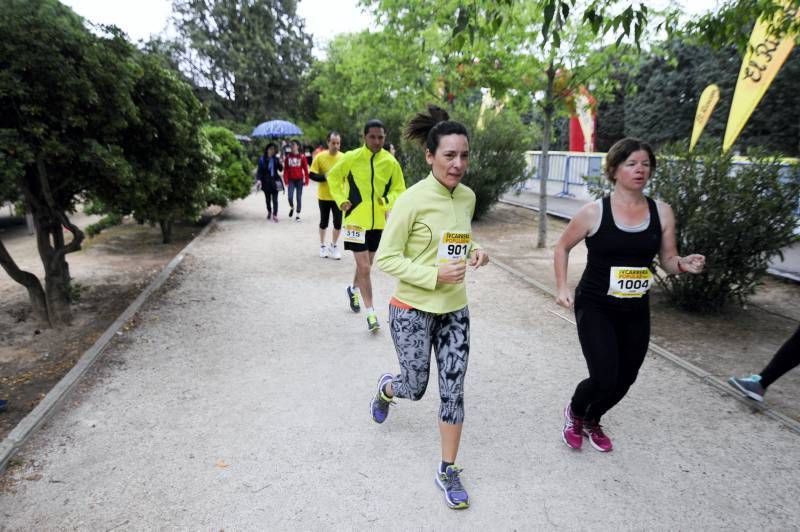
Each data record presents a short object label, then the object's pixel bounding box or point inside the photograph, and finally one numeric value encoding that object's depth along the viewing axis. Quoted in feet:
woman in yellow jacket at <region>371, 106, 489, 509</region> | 9.59
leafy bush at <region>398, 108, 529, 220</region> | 43.11
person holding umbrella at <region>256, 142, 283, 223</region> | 43.76
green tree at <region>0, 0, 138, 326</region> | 15.31
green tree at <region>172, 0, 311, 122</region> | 156.15
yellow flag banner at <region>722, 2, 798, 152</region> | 41.42
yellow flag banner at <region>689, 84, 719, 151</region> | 61.93
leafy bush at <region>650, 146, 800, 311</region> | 19.24
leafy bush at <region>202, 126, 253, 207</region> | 43.39
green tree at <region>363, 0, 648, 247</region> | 30.14
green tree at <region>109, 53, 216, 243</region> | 19.67
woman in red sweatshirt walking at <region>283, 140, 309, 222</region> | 44.11
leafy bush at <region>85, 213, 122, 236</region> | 38.48
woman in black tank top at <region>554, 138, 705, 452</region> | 10.36
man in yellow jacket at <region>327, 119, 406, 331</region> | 18.13
